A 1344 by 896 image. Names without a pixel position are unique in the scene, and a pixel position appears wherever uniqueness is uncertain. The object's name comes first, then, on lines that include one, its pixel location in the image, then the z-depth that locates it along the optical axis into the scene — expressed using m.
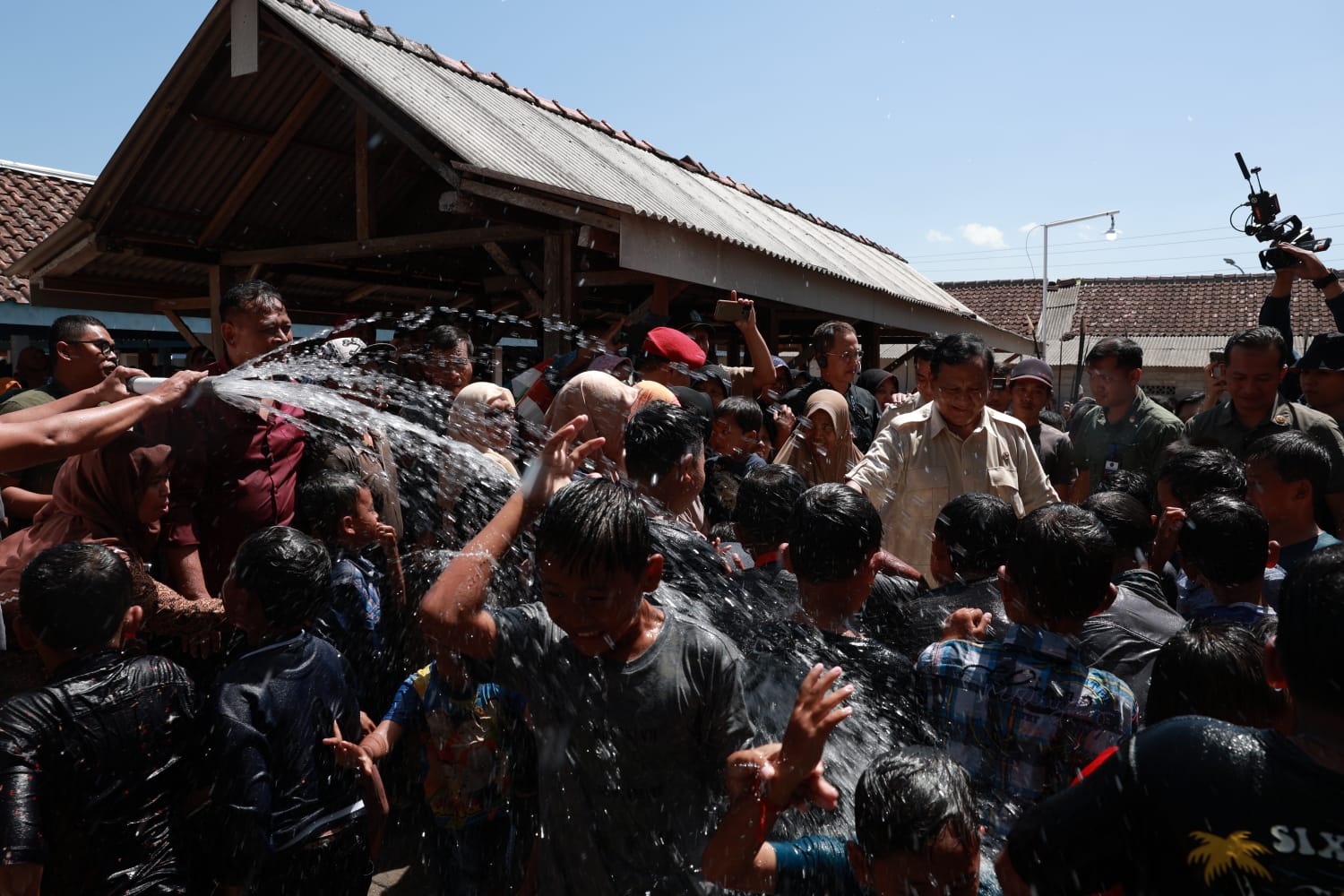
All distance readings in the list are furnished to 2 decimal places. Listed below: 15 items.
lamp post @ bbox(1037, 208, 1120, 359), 28.73
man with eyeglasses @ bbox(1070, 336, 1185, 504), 5.29
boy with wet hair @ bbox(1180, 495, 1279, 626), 2.78
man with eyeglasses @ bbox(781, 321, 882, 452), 5.73
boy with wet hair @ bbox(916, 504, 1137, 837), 2.13
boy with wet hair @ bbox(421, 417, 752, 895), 2.00
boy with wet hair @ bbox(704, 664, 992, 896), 1.77
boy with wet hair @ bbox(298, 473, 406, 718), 3.58
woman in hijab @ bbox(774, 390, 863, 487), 5.15
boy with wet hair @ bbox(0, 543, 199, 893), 2.37
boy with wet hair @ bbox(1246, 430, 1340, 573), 3.38
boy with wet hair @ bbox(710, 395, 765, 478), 4.97
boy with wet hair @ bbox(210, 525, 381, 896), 2.59
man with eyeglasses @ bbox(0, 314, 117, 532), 4.09
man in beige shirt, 4.12
